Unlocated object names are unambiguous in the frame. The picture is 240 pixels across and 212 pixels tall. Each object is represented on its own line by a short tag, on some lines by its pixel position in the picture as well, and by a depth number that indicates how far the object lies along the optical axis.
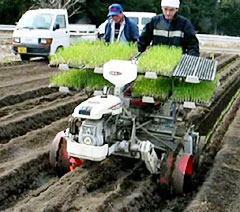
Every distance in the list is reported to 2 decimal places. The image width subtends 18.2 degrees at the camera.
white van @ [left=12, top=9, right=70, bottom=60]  23.59
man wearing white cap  8.72
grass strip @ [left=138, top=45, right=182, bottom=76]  7.46
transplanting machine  7.23
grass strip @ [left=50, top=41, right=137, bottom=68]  7.88
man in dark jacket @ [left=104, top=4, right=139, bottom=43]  9.40
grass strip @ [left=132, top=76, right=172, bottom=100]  7.77
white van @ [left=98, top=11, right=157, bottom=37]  30.21
